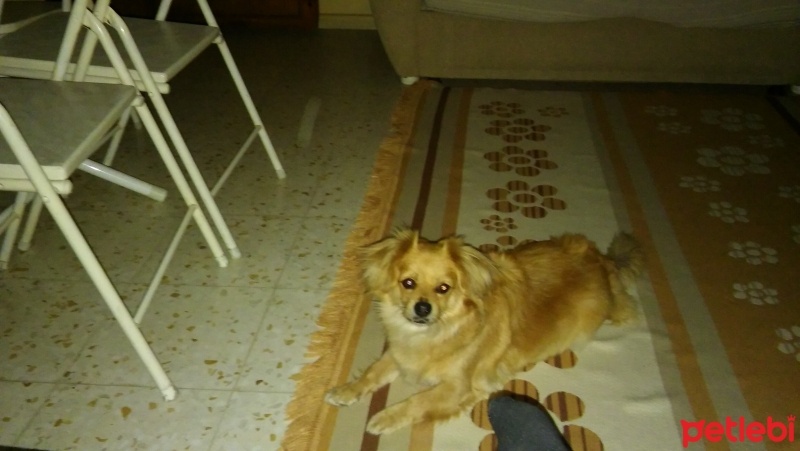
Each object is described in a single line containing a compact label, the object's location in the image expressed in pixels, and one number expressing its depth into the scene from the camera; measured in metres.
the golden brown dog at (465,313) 1.20
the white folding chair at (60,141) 1.01
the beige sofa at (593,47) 2.45
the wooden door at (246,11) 3.47
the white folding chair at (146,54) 1.37
